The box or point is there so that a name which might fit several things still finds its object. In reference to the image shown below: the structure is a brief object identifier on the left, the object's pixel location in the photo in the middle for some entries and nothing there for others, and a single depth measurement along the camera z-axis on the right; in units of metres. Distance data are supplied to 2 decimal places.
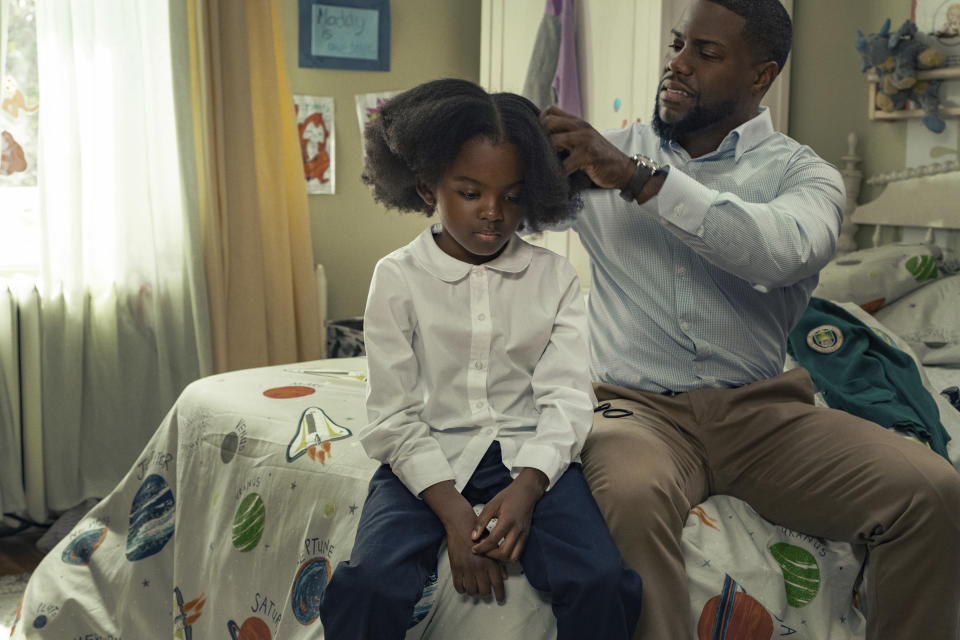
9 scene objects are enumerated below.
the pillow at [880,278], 2.62
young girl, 1.25
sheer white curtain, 2.98
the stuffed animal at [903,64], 2.77
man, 1.28
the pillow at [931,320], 2.45
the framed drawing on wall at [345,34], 3.68
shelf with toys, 2.73
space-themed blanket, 1.31
